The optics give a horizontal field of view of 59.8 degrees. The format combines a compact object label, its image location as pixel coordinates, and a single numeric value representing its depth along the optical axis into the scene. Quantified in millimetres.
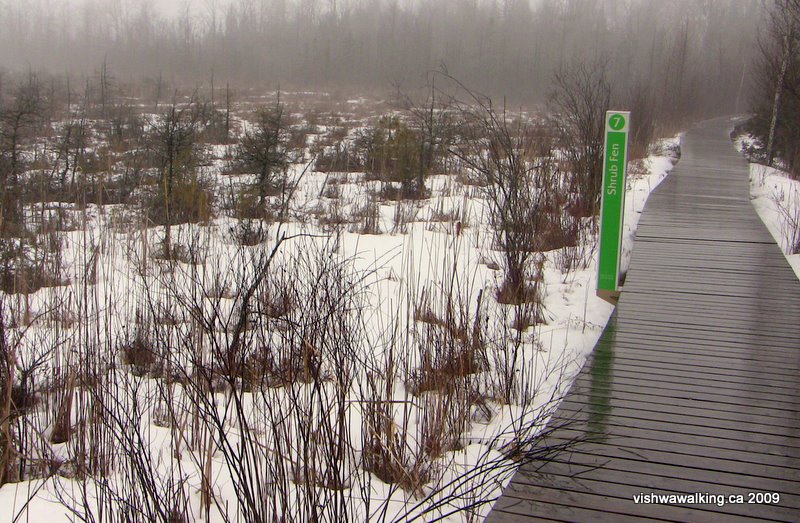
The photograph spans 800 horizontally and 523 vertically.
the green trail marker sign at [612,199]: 4340
